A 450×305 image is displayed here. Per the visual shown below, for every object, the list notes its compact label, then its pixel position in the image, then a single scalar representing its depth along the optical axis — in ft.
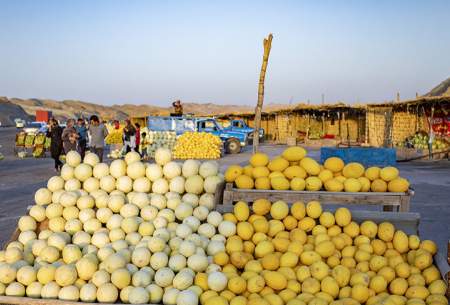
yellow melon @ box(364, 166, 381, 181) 14.69
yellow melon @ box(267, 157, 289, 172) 15.10
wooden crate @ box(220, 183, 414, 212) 14.02
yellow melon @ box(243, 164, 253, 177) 15.23
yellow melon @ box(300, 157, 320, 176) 14.75
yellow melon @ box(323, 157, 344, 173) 15.02
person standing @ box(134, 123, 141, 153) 56.59
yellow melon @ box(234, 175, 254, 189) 14.67
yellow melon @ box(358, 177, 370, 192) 14.43
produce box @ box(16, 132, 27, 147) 67.97
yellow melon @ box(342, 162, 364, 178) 14.71
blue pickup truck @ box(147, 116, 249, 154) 73.05
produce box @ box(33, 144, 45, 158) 65.21
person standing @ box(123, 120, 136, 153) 53.06
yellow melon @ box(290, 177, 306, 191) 14.32
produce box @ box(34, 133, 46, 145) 66.27
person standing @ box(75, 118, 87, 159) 47.85
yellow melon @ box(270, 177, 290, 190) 14.37
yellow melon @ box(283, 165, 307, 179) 14.67
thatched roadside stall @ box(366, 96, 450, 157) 63.05
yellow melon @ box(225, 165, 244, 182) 14.93
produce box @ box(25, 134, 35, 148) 68.13
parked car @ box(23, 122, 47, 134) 133.39
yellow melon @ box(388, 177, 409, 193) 14.20
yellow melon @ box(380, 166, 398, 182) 14.47
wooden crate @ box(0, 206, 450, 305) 13.28
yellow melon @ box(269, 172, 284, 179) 14.73
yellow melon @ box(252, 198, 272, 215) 13.40
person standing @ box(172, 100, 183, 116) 75.20
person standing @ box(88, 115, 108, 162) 41.68
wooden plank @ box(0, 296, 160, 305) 9.62
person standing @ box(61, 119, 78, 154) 41.57
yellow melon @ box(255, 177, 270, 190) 14.58
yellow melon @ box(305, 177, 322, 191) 14.29
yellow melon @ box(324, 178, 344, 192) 14.24
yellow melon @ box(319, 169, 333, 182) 14.57
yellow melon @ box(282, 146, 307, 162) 15.12
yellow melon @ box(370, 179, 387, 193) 14.35
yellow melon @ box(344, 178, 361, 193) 14.24
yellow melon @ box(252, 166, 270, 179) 14.96
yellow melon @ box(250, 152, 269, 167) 15.38
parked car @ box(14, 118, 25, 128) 209.69
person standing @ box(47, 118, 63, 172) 44.88
